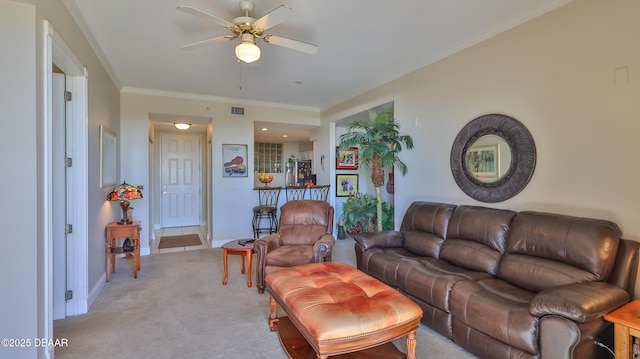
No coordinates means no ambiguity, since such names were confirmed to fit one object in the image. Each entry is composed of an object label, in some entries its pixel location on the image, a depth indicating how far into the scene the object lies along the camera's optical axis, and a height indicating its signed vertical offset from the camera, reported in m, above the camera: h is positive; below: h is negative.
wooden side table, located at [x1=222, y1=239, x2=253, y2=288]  3.45 -0.86
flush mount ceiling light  5.86 +1.10
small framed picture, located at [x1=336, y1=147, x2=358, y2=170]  6.15 +0.42
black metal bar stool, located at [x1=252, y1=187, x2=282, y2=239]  5.70 -0.63
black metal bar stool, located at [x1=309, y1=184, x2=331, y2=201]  6.20 -0.30
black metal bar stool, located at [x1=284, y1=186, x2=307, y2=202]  6.02 -0.27
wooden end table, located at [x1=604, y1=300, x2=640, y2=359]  1.55 -0.81
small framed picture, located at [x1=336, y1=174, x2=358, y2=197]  6.27 -0.12
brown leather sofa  1.67 -0.74
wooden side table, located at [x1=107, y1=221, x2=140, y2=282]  3.69 -0.74
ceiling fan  2.26 +1.22
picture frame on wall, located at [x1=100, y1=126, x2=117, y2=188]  3.47 +0.29
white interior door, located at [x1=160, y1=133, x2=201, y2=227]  7.52 -0.02
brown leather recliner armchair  3.19 -0.72
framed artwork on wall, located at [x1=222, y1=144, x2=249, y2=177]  5.59 +0.35
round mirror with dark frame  2.72 +0.21
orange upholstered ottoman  1.67 -0.82
